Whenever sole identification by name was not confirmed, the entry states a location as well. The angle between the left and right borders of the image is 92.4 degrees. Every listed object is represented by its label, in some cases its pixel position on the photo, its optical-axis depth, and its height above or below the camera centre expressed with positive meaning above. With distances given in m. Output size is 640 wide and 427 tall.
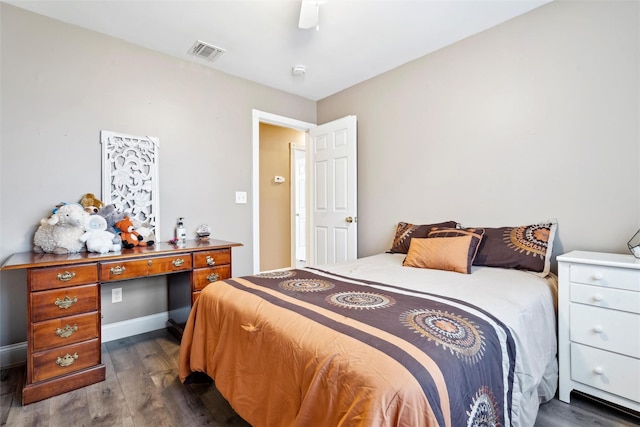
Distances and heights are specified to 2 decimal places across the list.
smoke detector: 3.04 +1.41
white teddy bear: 2.07 -0.18
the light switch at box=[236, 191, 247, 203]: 3.27 +0.14
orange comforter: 0.82 -0.52
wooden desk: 1.74 -0.60
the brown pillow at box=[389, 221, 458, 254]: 2.62 -0.21
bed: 0.87 -0.48
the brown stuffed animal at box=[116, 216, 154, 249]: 2.29 -0.17
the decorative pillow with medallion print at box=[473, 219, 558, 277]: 1.98 -0.26
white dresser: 1.51 -0.61
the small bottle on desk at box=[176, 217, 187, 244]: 2.75 -0.20
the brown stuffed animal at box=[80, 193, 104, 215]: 2.28 +0.06
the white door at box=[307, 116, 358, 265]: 3.38 +0.21
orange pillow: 2.04 -0.31
